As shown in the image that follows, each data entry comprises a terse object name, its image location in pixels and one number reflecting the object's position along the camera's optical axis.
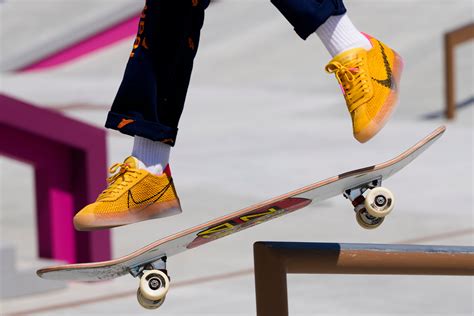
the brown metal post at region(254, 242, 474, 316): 6.09
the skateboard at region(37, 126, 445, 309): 6.66
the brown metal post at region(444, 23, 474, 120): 26.42
